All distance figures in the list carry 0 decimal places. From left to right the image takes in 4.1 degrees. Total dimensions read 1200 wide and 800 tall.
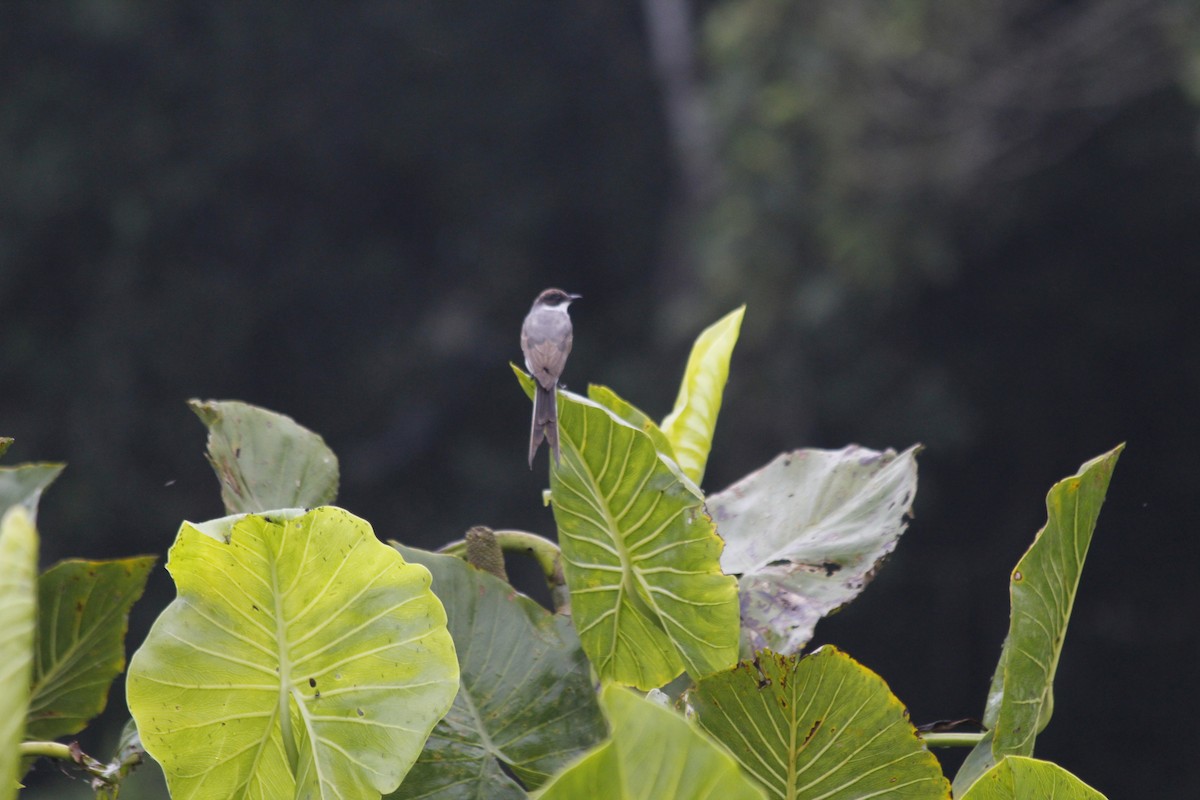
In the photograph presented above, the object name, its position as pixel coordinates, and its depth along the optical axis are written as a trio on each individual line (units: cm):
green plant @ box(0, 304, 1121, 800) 2004
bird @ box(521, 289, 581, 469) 2050
